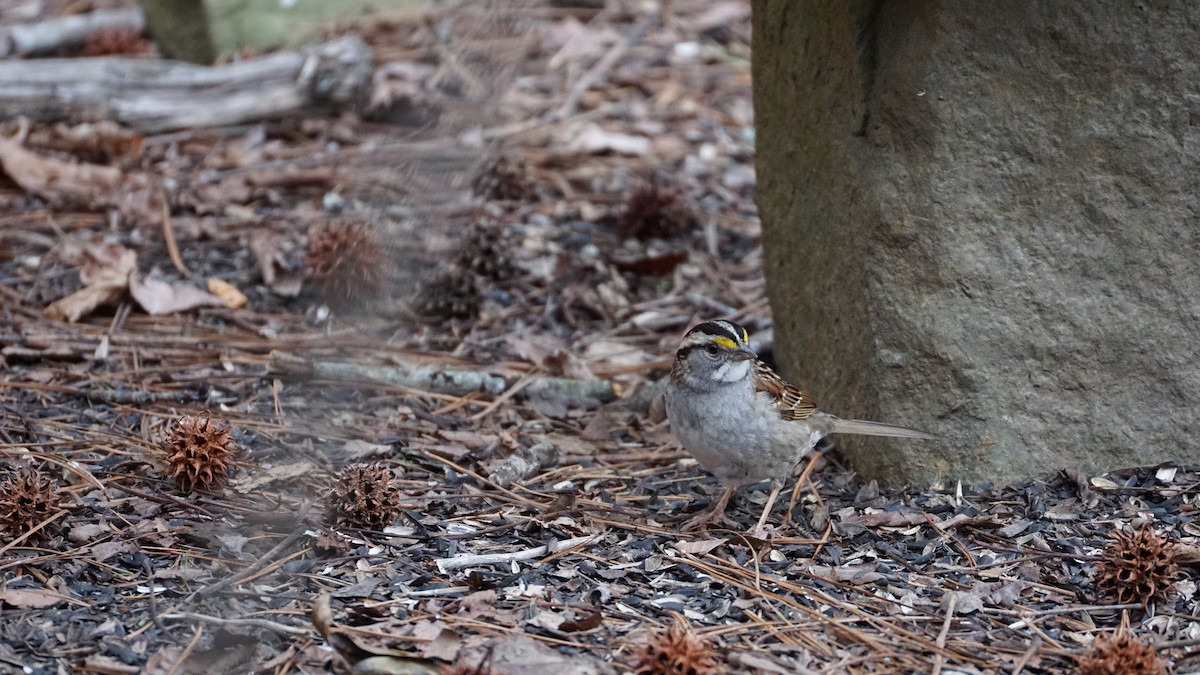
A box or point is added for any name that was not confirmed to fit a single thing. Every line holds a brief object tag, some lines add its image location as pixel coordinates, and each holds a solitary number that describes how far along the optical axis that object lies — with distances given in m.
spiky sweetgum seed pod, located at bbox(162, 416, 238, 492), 8.75
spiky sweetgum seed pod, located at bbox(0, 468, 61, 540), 8.06
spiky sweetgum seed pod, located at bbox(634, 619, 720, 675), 6.79
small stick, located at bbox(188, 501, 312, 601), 7.53
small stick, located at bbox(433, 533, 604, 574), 8.29
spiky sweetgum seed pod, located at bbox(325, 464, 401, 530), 8.61
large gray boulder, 8.62
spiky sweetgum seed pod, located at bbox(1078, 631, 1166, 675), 6.81
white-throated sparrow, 9.31
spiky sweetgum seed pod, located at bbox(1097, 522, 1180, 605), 7.87
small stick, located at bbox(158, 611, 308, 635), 7.09
